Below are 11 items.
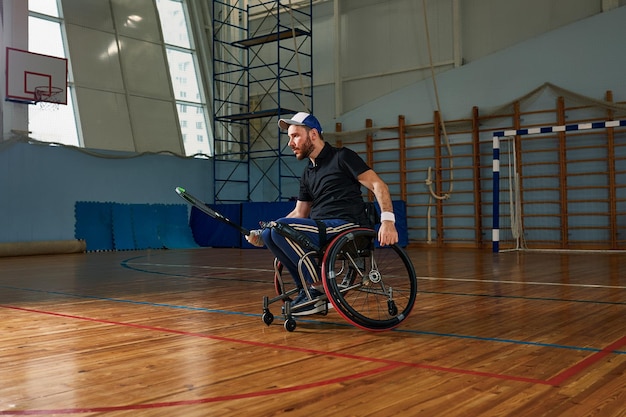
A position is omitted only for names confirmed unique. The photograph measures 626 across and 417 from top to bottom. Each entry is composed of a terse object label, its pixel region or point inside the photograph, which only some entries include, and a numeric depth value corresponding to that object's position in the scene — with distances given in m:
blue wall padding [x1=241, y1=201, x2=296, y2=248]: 11.78
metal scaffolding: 14.33
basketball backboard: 10.45
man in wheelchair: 3.09
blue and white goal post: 9.92
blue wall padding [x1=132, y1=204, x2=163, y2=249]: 12.63
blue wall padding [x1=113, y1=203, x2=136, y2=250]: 12.28
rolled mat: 10.34
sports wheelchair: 2.91
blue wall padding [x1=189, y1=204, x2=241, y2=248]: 12.91
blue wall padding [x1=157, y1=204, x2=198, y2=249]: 13.06
